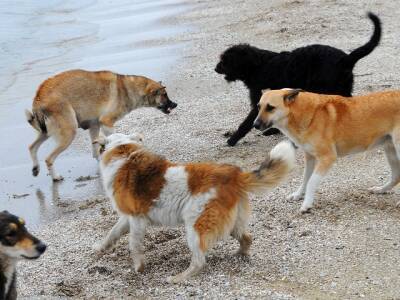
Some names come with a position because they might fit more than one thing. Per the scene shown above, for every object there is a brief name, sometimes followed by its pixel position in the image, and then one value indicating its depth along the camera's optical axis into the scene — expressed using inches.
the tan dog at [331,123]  495.5
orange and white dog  397.4
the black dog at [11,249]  362.3
